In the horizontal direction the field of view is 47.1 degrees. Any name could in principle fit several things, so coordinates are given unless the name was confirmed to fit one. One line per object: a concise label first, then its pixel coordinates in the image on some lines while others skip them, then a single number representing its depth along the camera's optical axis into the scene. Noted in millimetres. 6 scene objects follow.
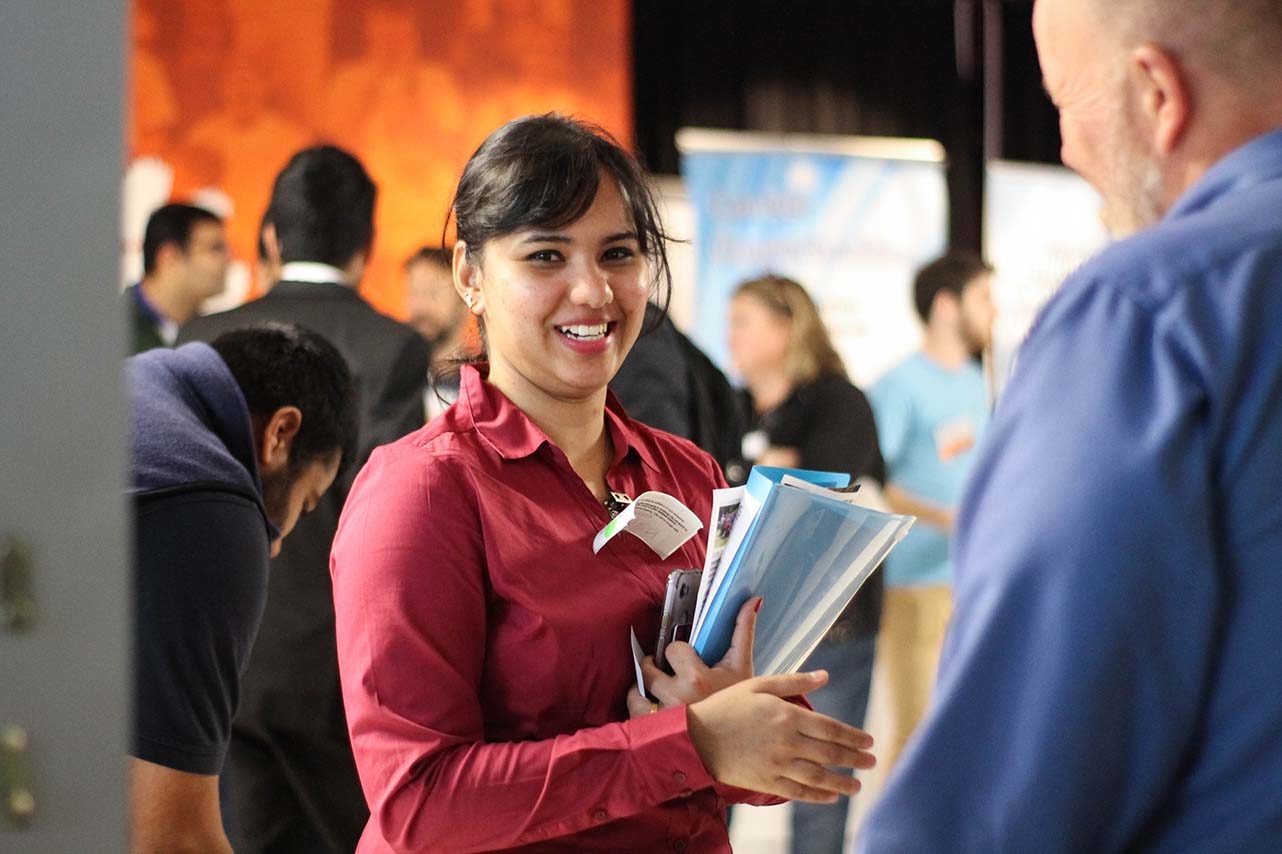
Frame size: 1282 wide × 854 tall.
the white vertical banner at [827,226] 7496
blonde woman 4125
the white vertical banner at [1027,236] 8562
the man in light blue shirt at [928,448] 5008
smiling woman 1451
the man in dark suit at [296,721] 2852
